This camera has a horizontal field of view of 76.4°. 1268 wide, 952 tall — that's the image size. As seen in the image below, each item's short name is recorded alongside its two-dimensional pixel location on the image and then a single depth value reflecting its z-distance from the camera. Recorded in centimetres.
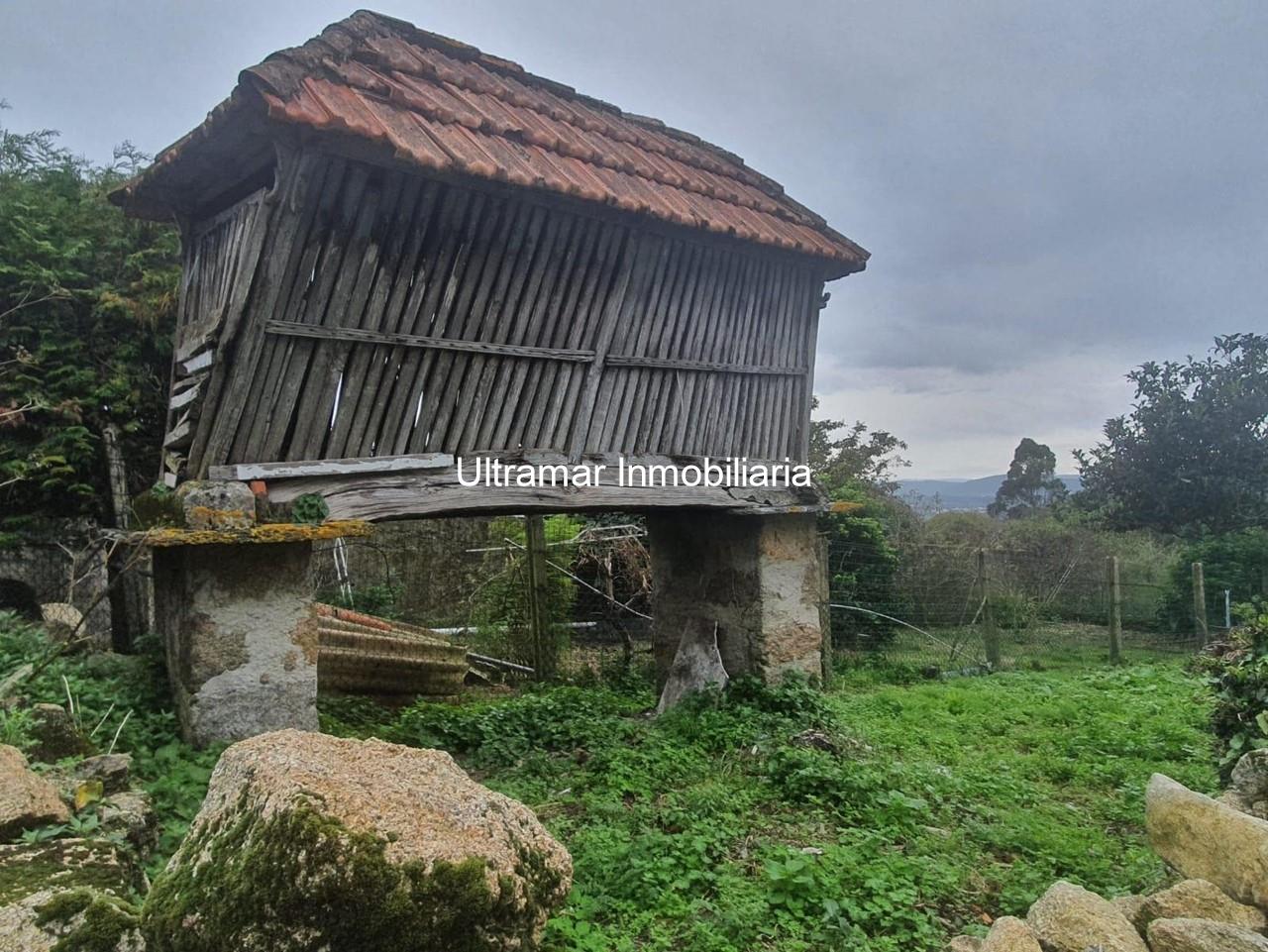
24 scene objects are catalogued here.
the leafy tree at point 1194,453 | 1539
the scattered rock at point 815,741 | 586
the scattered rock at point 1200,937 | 240
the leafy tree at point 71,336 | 748
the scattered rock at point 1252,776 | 376
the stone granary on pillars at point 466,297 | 443
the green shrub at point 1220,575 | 1278
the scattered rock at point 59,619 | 611
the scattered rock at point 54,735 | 372
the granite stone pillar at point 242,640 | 445
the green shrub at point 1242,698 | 441
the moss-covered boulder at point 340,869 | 185
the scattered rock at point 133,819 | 304
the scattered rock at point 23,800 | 262
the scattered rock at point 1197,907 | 273
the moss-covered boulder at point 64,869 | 222
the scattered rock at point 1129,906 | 290
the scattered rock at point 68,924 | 197
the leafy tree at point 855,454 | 1800
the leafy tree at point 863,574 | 1135
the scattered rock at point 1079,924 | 265
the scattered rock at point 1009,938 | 263
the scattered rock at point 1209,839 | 285
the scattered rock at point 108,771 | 351
